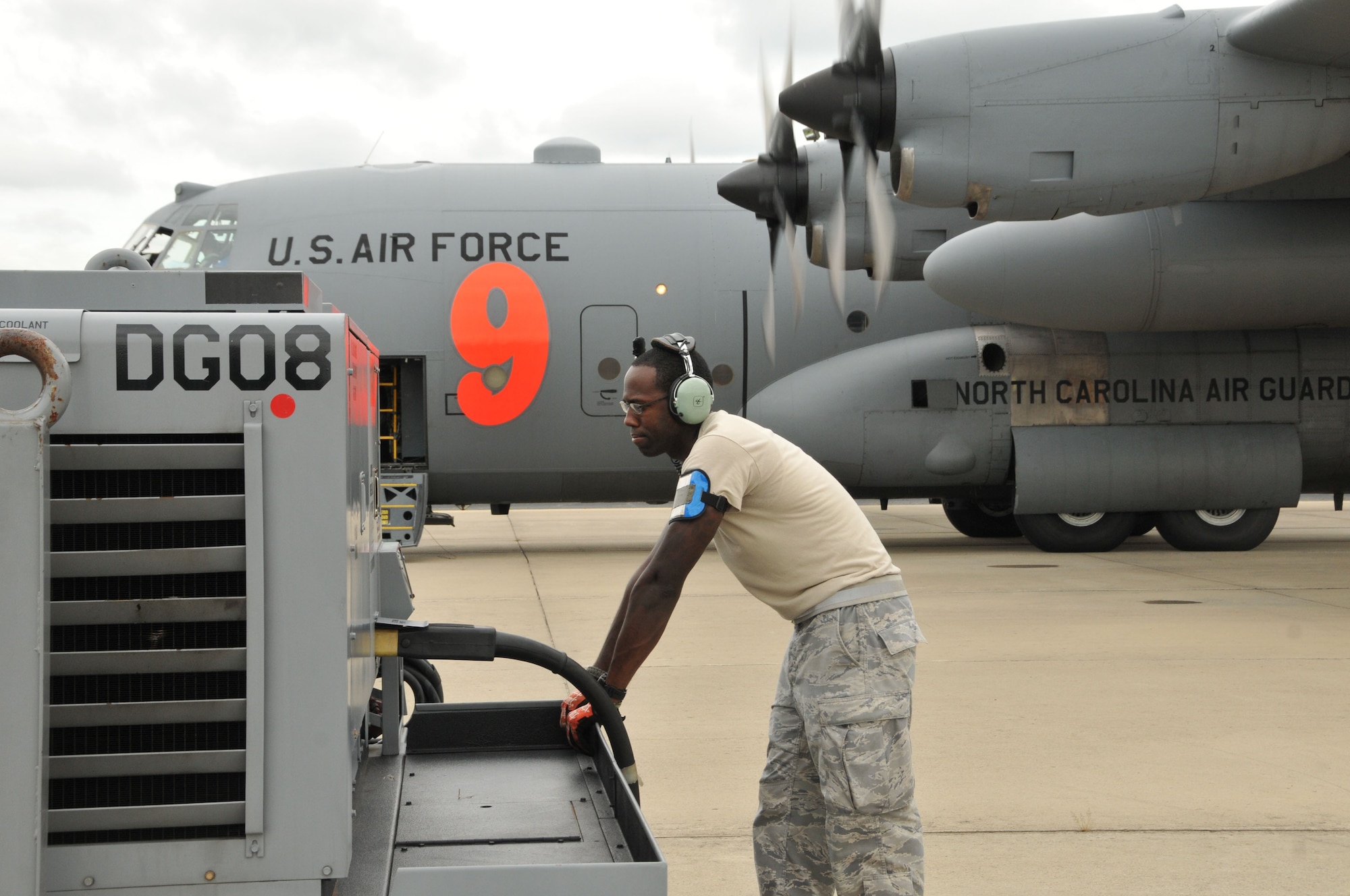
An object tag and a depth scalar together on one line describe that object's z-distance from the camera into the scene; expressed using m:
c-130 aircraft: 13.69
